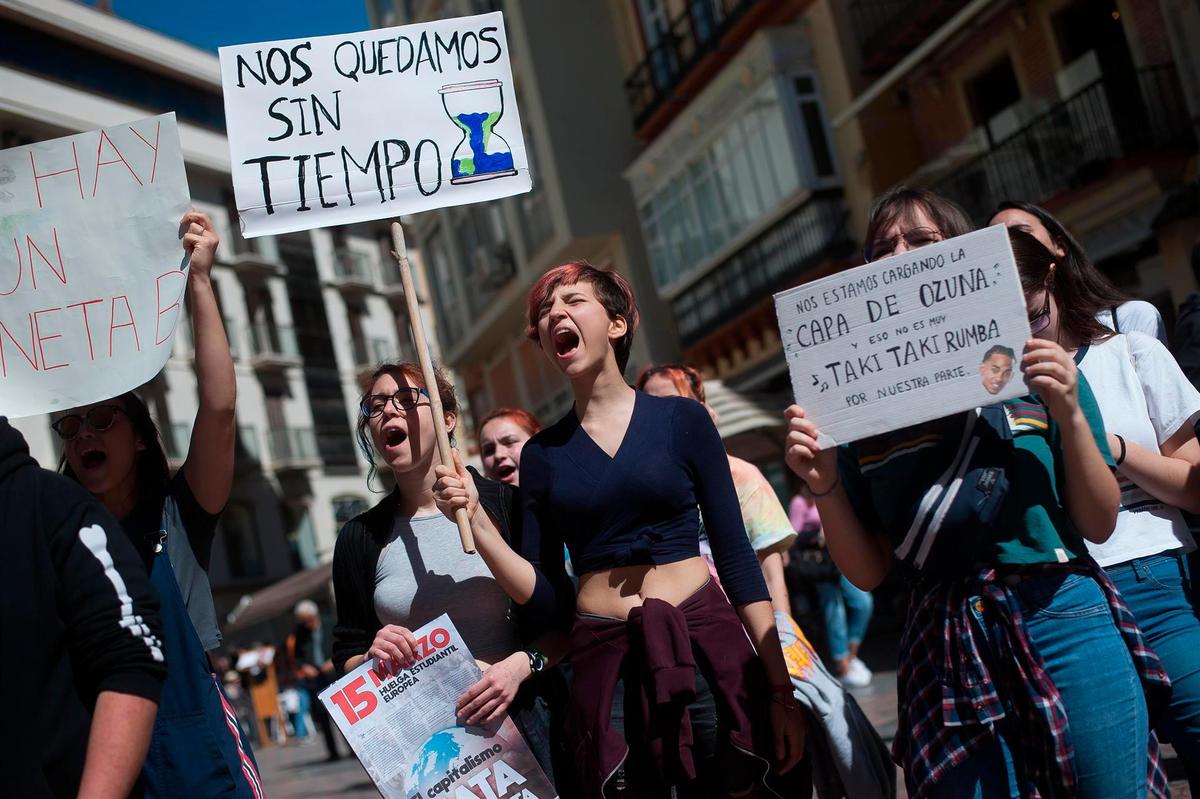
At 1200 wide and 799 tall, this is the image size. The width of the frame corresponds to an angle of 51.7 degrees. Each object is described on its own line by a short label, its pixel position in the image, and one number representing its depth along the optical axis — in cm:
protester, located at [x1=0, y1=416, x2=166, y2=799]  204
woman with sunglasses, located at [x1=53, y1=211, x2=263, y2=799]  260
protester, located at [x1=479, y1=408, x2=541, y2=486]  488
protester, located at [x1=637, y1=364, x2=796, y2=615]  403
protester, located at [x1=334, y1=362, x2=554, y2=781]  322
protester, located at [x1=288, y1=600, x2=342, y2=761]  1498
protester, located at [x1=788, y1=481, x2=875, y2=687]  1025
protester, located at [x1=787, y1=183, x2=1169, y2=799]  248
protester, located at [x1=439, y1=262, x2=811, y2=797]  285
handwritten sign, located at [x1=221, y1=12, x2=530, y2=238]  354
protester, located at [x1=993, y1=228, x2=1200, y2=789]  297
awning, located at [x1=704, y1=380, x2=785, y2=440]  1079
